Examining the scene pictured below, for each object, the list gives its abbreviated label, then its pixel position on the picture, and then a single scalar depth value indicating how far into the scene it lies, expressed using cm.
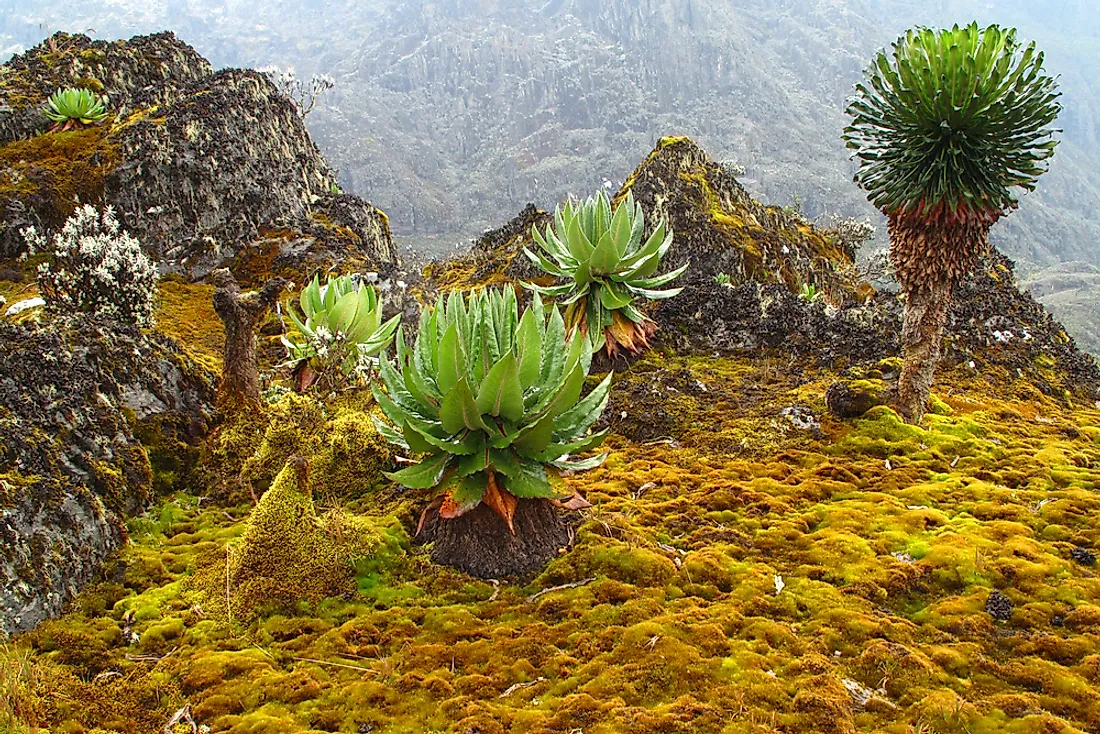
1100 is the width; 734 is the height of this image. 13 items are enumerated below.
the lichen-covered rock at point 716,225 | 1205
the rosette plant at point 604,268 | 801
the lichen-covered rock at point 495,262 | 1209
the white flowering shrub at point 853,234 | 2027
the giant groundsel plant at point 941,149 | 607
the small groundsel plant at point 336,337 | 675
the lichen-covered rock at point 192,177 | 1248
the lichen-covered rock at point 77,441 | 381
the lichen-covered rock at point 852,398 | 709
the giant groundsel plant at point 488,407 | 412
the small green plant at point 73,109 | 1405
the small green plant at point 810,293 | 1152
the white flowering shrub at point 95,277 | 704
